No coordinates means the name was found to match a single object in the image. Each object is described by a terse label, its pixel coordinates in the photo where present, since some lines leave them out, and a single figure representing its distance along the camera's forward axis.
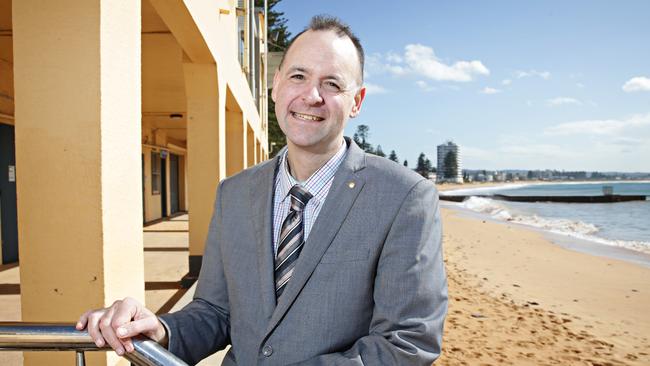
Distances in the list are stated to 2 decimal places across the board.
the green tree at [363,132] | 118.12
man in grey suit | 1.38
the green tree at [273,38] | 29.78
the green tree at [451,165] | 158.62
